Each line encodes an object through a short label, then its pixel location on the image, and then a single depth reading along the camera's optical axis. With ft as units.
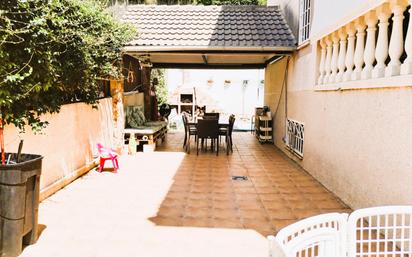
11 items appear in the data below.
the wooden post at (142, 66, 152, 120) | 44.85
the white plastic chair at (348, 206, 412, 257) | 6.90
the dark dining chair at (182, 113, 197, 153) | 34.56
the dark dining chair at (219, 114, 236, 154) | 33.60
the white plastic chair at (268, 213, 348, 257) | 5.90
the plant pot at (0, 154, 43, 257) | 11.38
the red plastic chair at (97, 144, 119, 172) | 24.35
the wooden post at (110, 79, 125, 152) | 31.22
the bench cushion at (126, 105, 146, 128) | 34.76
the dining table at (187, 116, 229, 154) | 34.01
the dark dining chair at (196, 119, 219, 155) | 31.65
